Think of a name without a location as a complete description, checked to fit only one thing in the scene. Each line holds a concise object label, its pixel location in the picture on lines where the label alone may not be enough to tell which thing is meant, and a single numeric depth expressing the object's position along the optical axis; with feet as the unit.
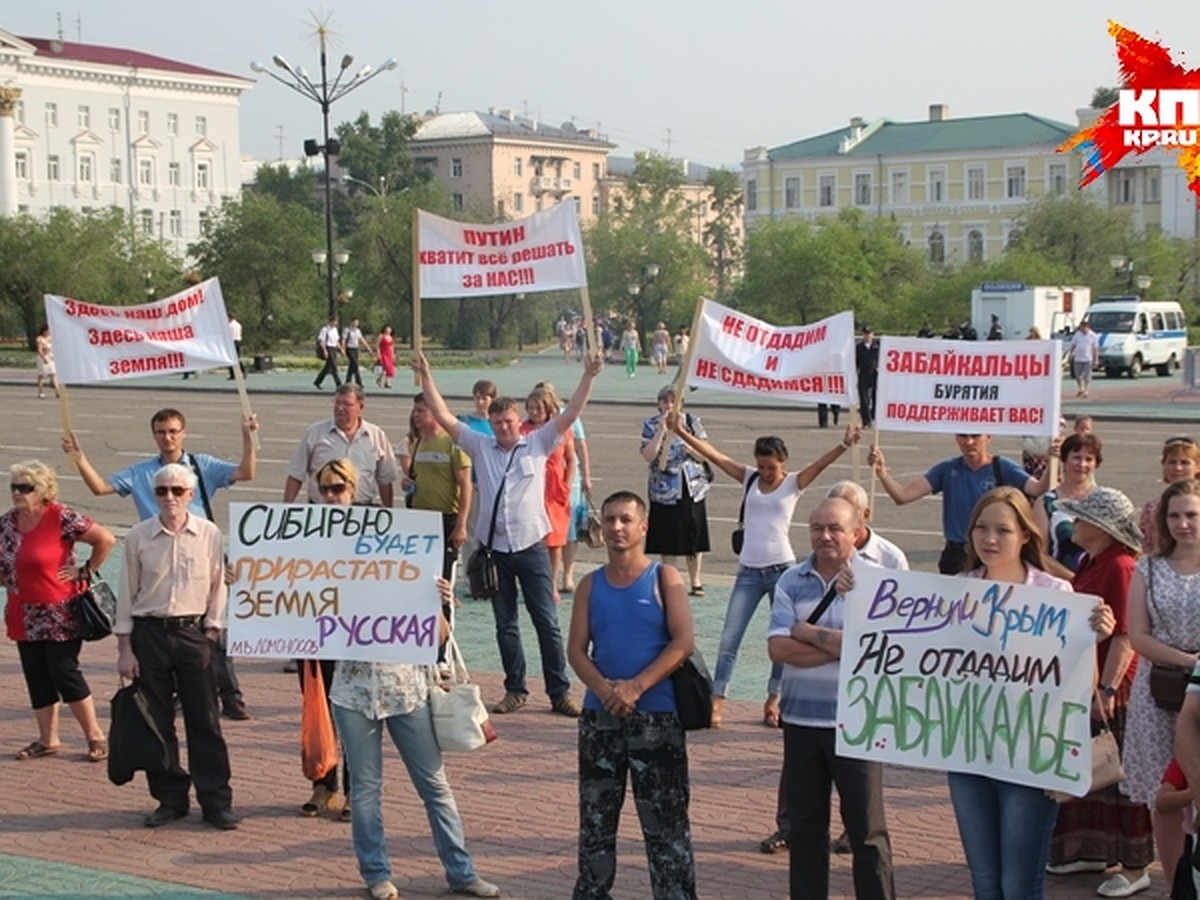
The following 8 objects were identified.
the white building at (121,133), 370.12
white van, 158.10
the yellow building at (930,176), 362.94
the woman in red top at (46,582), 29.19
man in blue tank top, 20.40
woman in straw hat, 22.02
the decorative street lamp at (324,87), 142.20
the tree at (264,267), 213.46
